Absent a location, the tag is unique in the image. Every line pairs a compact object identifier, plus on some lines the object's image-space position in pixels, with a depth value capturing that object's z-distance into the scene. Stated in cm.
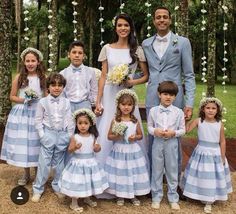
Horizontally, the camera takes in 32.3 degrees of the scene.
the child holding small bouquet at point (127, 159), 427
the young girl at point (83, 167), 409
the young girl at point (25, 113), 457
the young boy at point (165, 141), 422
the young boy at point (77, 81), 458
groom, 432
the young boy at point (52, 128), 435
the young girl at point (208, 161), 430
